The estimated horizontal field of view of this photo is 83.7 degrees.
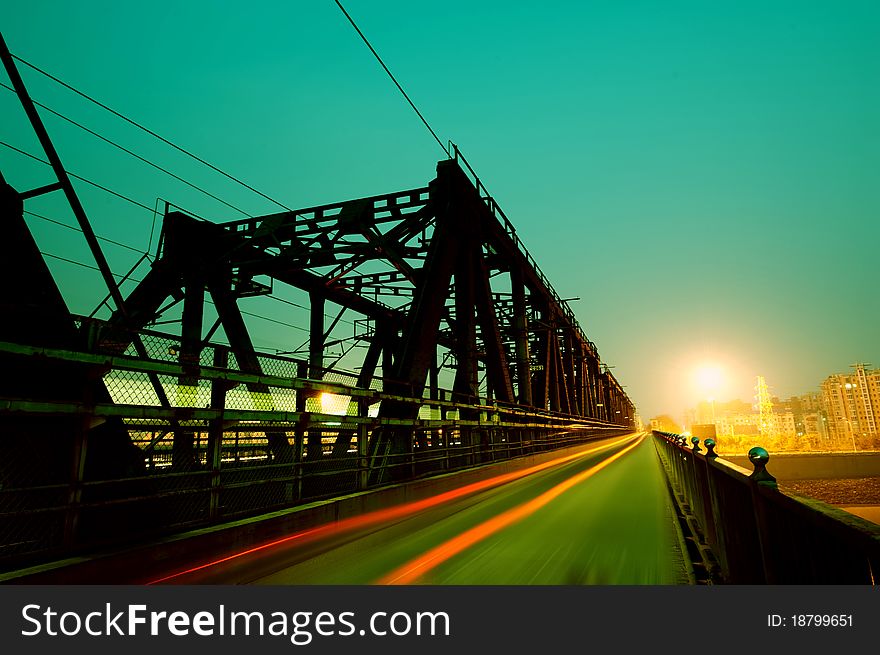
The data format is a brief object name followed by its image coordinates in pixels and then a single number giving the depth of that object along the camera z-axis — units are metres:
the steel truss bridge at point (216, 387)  4.10
